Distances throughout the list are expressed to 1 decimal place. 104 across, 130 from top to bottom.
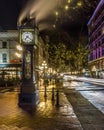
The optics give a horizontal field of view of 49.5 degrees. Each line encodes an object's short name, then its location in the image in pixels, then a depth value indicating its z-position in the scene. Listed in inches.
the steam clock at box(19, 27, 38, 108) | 238.1
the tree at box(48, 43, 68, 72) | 925.0
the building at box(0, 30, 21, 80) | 993.9
